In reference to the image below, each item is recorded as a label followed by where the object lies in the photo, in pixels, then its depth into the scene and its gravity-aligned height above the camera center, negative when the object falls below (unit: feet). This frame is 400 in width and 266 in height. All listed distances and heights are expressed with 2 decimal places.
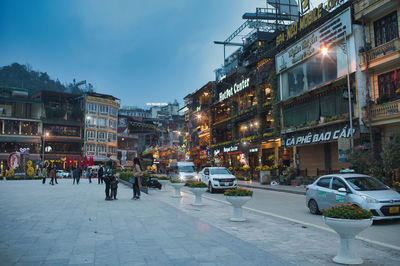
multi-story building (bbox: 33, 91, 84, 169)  236.43 +28.62
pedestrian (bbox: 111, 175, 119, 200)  54.53 -3.33
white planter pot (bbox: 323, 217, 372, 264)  19.12 -4.16
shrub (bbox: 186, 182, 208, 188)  47.91 -2.86
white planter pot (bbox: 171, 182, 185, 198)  60.67 -4.35
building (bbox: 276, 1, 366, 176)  80.99 +20.61
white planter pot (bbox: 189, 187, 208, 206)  48.08 -3.89
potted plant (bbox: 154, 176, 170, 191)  75.96 -3.35
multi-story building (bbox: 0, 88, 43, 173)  221.66 +26.98
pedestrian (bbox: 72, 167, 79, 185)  110.95 -2.40
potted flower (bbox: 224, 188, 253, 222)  33.99 -3.40
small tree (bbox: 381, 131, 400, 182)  60.70 +1.75
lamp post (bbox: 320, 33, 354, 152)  75.25 +10.98
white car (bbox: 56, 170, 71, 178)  172.44 -4.33
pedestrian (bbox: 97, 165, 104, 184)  101.58 -2.32
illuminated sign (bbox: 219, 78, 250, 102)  140.27 +34.12
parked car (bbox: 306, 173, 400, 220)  32.65 -3.24
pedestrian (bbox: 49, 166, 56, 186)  104.45 -2.55
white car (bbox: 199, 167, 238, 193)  72.74 -3.32
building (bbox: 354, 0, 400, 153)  71.15 +22.41
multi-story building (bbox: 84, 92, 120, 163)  251.80 +30.24
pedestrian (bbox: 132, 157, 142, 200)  54.75 -1.95
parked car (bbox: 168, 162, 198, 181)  103.96 -1.97
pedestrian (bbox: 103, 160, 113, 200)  53.21 -1.65
